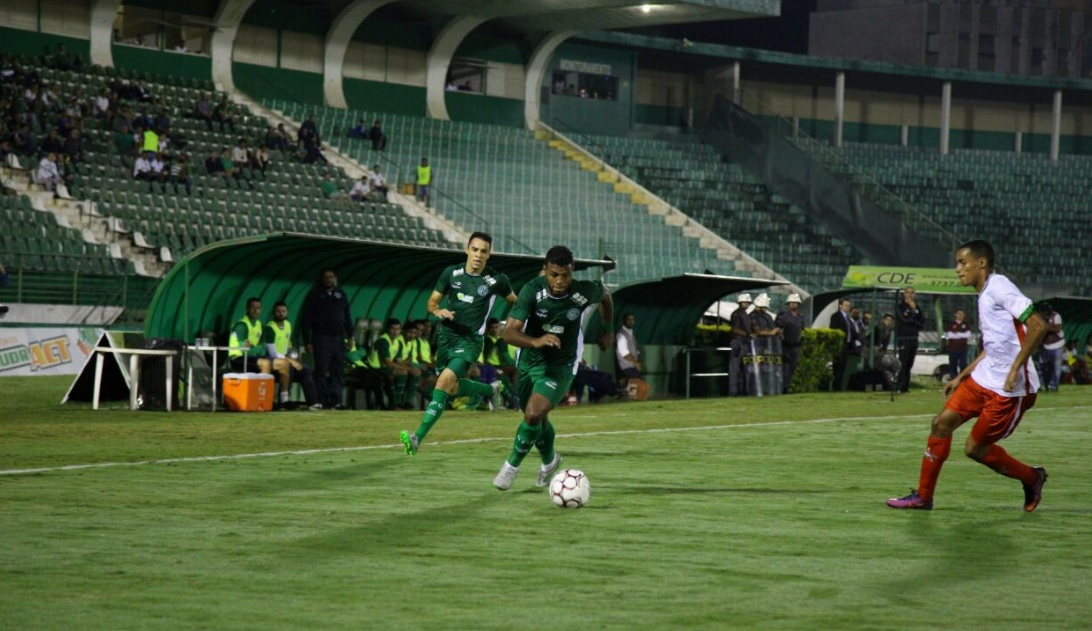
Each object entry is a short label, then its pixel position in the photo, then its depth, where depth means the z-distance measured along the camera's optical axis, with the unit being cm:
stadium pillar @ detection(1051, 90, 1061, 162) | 6462
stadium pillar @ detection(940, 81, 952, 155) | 6281
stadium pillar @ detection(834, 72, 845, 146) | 5988
